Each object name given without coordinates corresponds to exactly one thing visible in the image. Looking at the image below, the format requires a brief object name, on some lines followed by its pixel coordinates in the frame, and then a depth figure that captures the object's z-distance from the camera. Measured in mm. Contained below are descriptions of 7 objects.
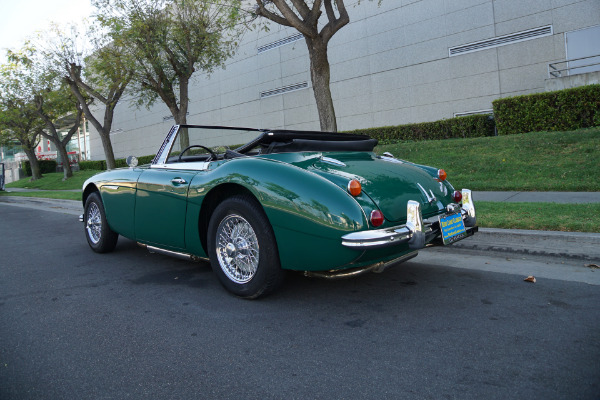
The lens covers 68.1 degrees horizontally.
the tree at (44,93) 21966
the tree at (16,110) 26438
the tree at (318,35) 10164
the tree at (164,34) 15711
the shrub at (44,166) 43406
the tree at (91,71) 17380
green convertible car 2967
